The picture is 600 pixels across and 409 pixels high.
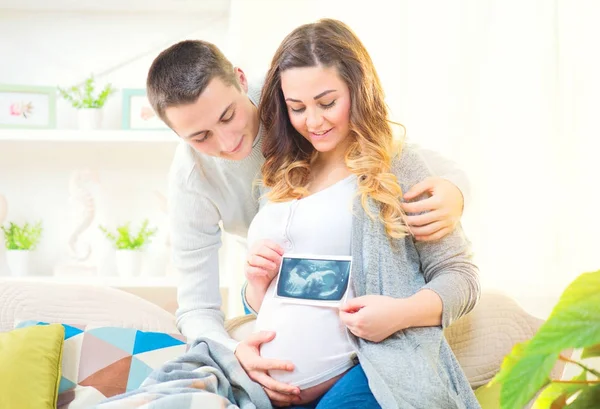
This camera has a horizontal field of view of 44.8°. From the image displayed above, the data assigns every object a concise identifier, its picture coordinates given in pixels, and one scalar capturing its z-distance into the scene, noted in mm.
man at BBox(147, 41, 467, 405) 1450
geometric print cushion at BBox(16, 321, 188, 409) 1578
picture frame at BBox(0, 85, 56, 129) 2906
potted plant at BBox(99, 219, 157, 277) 2844
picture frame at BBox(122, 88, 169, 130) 2937
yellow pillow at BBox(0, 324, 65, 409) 1475
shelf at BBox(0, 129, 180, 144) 2844
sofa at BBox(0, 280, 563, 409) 1671
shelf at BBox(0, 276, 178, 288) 2773
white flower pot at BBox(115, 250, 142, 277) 2840
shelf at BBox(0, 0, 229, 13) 2998
